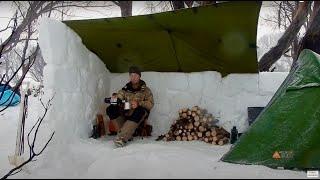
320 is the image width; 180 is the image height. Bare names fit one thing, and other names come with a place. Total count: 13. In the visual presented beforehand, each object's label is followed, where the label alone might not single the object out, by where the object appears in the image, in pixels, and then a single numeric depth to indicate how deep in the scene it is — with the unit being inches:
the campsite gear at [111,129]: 188.9
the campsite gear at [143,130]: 187.3
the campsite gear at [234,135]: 167.3
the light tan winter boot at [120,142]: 160.3
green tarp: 143.7
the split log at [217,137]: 167.5
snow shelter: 152.4
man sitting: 169.4
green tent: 110.1
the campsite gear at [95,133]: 180.4
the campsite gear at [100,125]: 185.0
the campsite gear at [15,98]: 274.0
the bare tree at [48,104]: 146.7
